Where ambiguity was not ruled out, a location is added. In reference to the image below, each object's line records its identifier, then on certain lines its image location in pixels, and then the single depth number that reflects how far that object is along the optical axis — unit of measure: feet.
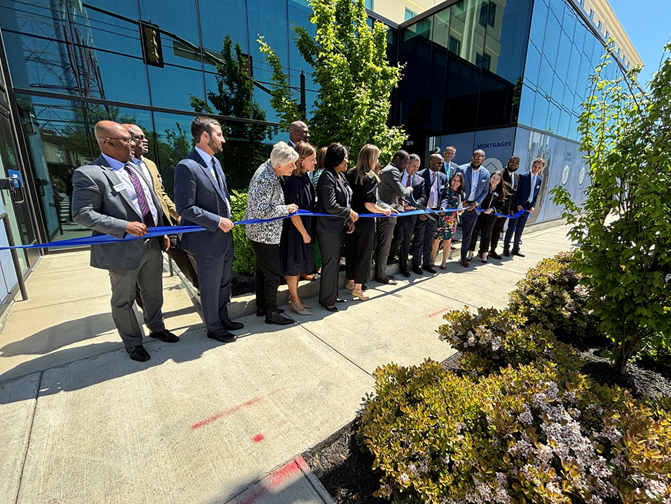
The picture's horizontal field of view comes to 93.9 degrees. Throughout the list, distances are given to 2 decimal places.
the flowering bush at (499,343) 7.70
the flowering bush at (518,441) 4.09
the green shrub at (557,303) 10.85
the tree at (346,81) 17.29
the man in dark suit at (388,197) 15.23
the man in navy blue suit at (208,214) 9.32
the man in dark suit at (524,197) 22.72
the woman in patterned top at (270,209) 10.67
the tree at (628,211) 6.99
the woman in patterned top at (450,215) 19.02
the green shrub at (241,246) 15.01
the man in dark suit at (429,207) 18.08
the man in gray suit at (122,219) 8.19
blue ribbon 8.38
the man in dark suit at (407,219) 16.98
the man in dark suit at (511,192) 21.53
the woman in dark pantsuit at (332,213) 12.23
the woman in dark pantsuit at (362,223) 13.61
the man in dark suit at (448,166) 19.38
